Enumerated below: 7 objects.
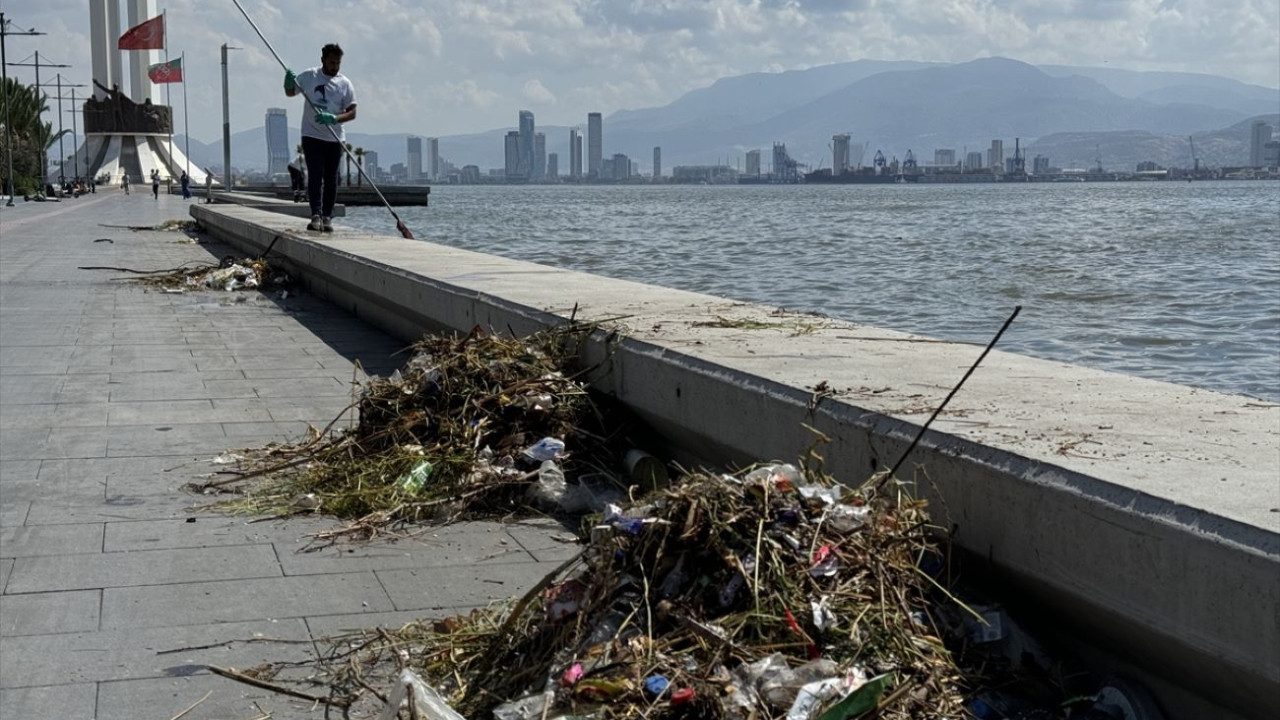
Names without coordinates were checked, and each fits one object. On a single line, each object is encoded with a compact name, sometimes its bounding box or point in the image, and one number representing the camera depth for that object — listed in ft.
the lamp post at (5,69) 181.88
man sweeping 41.22
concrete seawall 8.54
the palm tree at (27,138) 246.27
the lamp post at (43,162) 256.68
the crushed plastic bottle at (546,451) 16.98
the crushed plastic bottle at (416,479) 16.75
